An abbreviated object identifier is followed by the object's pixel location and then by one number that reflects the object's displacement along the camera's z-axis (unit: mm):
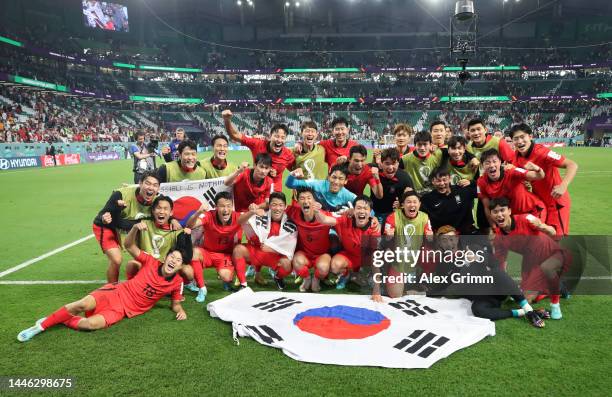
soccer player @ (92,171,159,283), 4910
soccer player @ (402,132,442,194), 5691
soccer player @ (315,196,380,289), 4879
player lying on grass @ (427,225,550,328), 4055
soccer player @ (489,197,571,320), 4297
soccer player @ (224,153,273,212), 5613
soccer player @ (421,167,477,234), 5168
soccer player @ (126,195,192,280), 4641
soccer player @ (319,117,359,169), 6242
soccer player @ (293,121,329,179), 6551
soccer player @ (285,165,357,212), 5340
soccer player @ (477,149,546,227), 4836
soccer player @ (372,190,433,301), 4707
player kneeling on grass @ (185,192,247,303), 5117
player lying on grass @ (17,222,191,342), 3910
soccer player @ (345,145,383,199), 5367
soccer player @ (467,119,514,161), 5730
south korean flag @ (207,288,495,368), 3322
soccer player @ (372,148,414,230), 5334
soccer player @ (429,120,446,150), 6016
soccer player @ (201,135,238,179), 6079
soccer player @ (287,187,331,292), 5090
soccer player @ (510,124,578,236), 4918
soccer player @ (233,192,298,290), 5203
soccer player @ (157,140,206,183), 5863
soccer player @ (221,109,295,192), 6230
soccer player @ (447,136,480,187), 5414
